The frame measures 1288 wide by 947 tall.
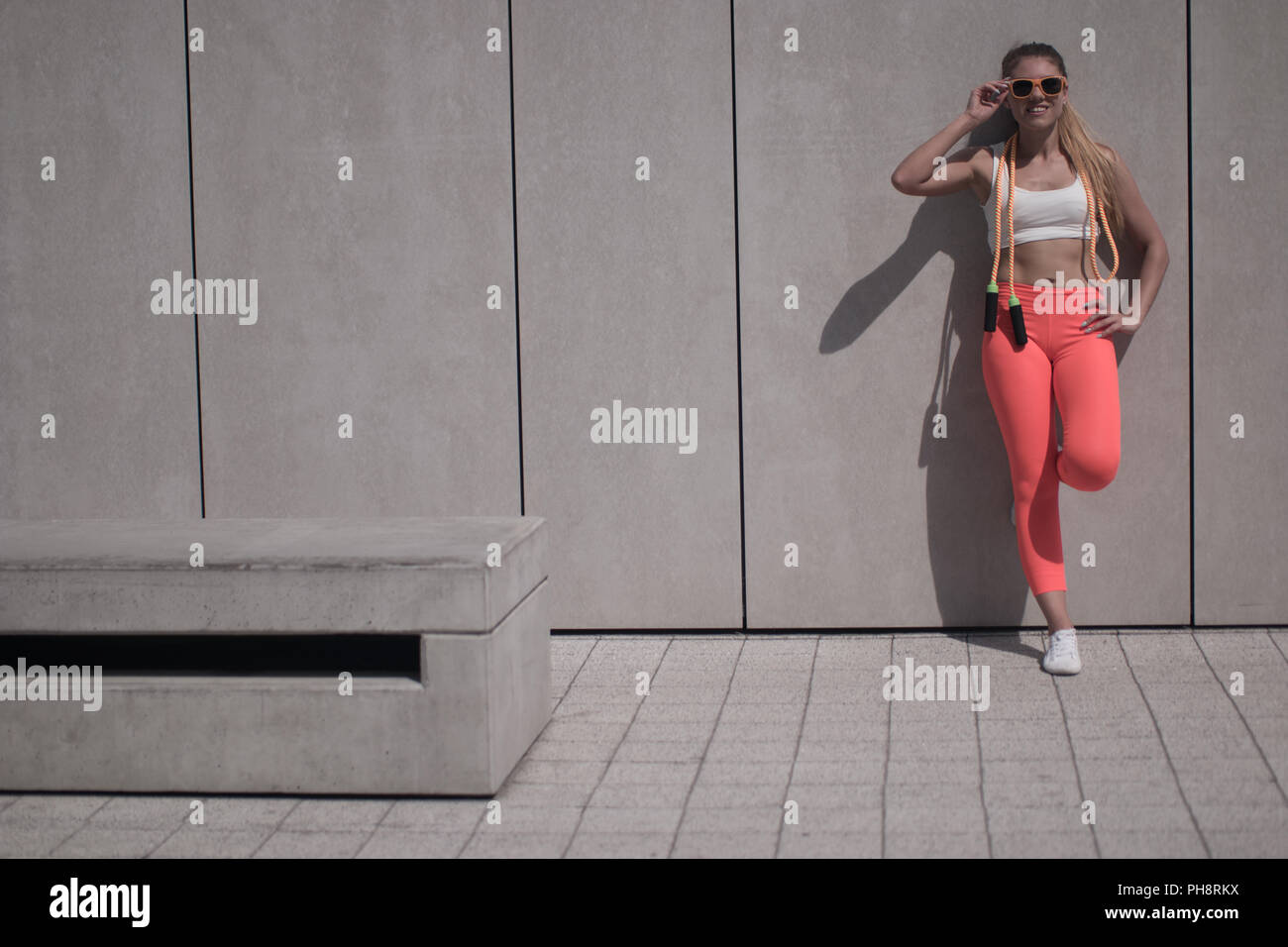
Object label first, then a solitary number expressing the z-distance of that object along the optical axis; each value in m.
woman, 5.82
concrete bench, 4.54
